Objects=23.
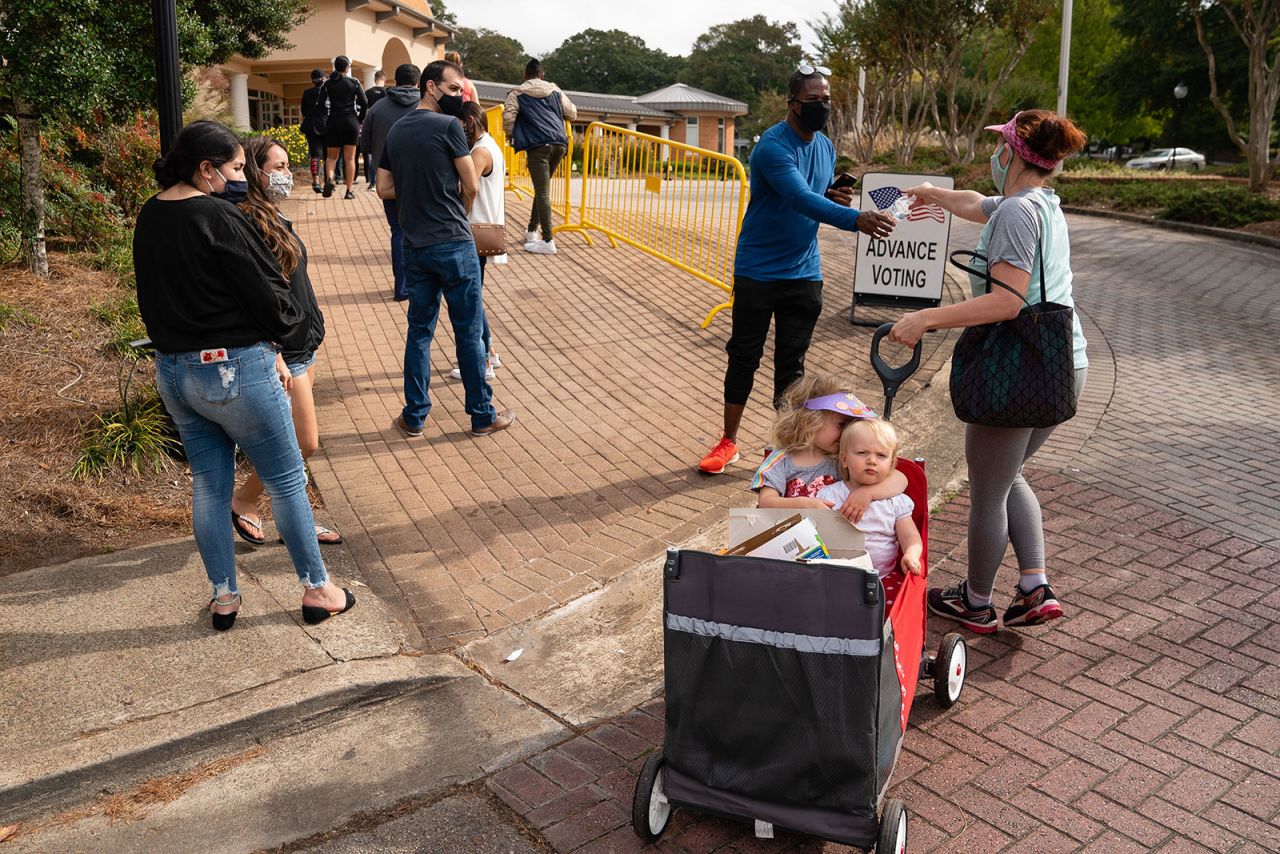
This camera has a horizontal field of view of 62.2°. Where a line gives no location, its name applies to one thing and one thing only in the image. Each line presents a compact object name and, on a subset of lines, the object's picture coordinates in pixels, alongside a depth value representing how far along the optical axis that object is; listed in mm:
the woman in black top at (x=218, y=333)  3770
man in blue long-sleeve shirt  5316
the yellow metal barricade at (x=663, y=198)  10648
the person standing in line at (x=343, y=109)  14750
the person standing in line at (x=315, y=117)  15766
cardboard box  3388
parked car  45250
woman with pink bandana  3738
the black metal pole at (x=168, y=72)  5395
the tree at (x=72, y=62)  7234
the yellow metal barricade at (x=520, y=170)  12539
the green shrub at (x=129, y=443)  5652
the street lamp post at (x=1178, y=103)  39469
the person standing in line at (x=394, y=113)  8375
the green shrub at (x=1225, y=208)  16844
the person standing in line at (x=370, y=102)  15258
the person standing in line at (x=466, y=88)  7750
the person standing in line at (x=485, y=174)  7277
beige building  25750
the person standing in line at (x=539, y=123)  11211
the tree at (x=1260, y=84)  17828
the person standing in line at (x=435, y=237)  6234
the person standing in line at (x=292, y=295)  4387
